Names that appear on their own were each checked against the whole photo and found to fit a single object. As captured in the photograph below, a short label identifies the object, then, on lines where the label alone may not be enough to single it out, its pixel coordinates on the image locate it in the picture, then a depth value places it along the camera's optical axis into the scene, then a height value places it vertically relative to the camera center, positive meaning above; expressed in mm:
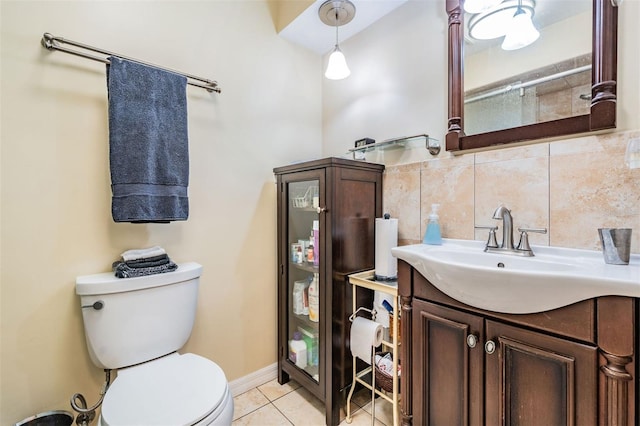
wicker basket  1337 -806
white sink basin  709 -195
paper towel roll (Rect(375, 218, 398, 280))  1410 -192
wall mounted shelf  1456 +360
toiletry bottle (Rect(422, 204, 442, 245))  1371 -108
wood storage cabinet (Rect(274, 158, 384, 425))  1444 -261
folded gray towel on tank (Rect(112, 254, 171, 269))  1245 -225
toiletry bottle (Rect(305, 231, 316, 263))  1638 -239
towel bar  1137 +674
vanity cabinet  698 -454
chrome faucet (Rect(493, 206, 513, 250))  1140 -64
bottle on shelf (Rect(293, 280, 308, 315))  1739 -530
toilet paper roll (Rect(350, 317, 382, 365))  1315 -594
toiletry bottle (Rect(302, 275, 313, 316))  1720 -536
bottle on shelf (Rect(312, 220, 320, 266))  1550 -176
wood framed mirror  985 +407
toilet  906 -590
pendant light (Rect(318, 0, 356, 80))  1616 +1120
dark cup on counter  879 -115
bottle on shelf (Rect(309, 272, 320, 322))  1609 -504
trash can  1100 -809
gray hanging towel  1196 +298
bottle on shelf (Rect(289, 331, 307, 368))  1698 -840
